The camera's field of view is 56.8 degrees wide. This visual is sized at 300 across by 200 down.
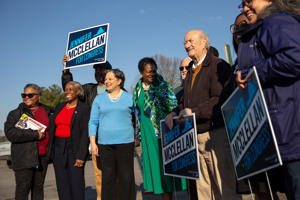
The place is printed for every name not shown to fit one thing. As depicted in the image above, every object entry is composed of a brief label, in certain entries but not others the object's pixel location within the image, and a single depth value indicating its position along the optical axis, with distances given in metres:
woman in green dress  3.78
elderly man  2.85
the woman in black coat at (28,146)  4.25
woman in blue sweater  3.99
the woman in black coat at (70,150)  4.30
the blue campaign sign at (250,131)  1.70
